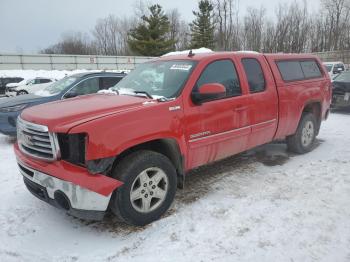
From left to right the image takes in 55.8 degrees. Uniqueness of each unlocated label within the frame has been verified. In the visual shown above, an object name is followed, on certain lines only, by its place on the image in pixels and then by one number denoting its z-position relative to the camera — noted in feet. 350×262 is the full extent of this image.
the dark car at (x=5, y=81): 84.31
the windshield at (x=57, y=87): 27.17
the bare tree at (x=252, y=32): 163.43
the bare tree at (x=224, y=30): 136.01
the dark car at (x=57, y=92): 24.34
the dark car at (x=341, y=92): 34.09
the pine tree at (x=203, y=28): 157.89
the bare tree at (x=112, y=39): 241.96
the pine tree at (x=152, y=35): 151.84
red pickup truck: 10.83
